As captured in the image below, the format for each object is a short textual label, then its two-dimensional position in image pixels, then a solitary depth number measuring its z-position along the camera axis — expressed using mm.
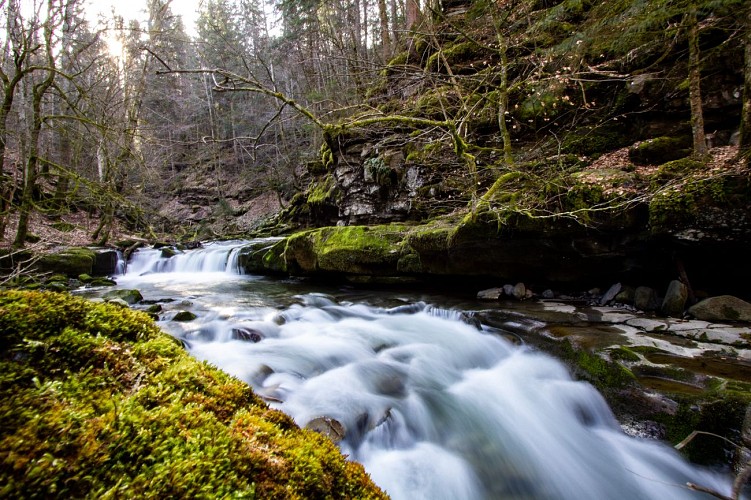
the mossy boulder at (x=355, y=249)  8180
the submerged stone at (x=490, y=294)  7086
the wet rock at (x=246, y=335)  5766
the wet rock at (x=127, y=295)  7531
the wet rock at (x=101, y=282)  9922
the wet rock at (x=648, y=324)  4684
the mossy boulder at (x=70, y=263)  9859
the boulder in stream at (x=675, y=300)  5137
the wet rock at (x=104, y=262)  11594
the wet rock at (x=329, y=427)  3166
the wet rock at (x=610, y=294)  6102
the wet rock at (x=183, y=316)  6512
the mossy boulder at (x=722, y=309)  4652
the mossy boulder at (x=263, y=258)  11078
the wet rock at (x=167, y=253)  13778
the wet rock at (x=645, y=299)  5539
